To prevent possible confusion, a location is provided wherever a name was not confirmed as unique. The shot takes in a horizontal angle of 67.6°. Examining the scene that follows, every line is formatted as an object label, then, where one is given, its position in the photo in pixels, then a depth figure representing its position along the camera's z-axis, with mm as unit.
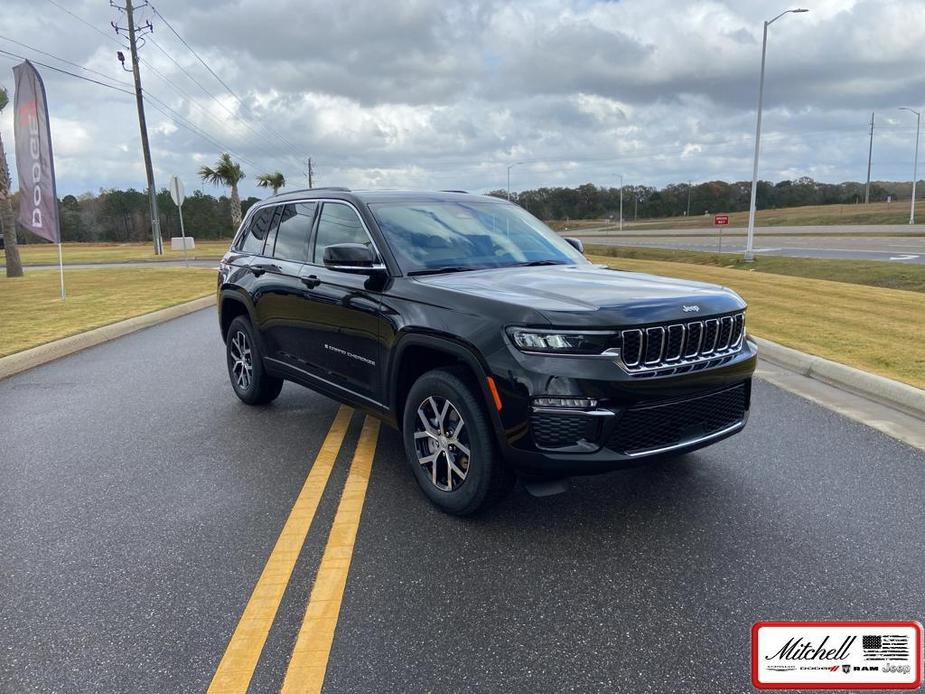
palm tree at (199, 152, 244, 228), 50000
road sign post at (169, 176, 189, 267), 25430
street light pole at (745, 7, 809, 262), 25078
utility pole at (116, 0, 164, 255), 35781
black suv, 3373
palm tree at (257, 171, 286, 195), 56719
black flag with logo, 14781
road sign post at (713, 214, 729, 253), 29094
